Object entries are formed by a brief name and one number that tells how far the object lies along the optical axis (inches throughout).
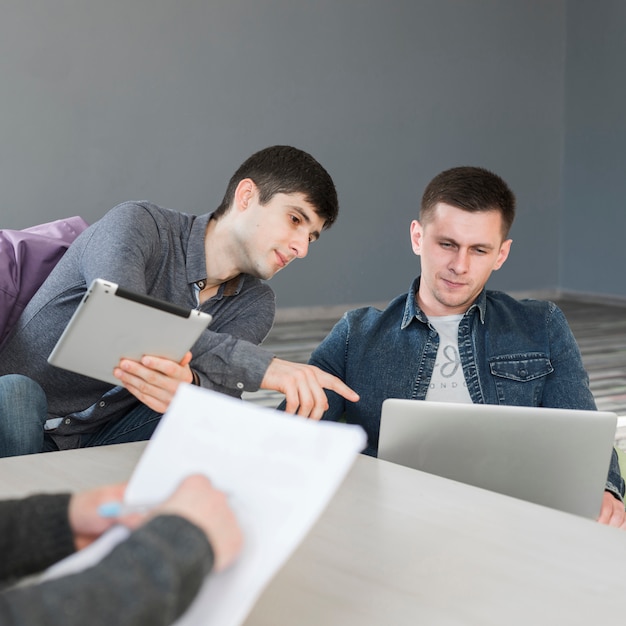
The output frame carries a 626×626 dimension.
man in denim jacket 71.4
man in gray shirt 57.9
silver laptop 46.0
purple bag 70.4
